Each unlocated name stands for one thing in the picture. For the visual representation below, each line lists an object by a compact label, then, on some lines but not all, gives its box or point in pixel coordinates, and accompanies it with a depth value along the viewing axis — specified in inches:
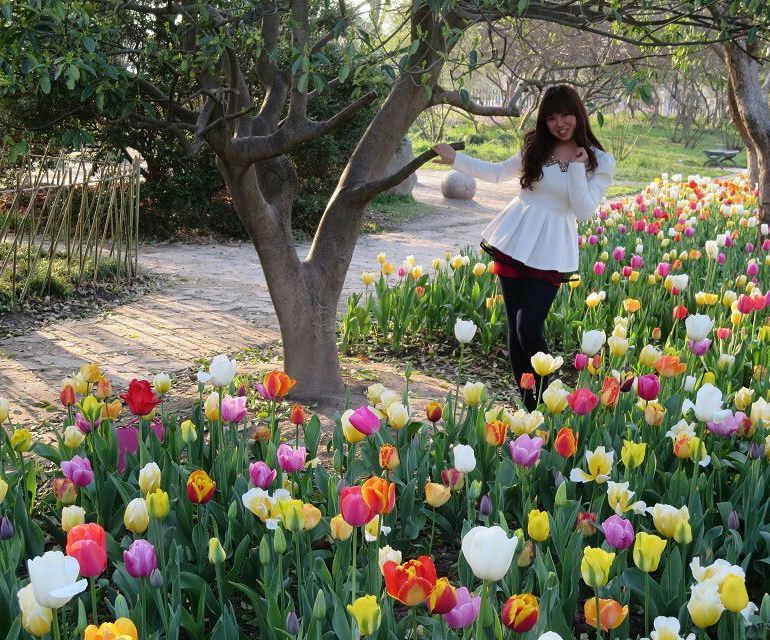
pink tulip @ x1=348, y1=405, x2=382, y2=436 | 82.8
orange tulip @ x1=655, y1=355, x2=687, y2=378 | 113.5
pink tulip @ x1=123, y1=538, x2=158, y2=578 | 65.2
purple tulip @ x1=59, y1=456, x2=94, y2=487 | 85.8
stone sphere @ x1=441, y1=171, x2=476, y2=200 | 571.8
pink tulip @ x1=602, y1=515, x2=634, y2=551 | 69.6
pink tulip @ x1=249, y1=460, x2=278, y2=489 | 80.7
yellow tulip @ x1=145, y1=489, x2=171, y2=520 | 73.5
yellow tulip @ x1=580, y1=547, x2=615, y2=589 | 60.6
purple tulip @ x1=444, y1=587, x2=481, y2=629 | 57.5
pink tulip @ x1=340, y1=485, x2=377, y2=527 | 64.7
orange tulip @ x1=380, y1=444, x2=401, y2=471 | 86.4
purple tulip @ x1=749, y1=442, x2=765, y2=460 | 97.0
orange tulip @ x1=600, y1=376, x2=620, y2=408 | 107.7
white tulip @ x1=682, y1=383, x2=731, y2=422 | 94.0
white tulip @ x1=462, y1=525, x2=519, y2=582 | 55.3
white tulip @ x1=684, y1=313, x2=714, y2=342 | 120.7
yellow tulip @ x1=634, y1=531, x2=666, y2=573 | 63.4
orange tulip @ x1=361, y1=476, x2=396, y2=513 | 64.9
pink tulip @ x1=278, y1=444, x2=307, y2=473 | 85.3
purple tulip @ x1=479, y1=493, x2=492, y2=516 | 83.0
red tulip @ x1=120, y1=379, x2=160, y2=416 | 97.0
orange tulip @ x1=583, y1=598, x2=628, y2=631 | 61.5
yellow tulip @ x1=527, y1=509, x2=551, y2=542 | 71.8
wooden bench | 883.4
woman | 148.3
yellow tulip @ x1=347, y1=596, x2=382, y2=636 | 56.1
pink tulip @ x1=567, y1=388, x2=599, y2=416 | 100.8
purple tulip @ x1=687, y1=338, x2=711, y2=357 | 124.6
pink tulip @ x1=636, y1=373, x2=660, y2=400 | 100.5
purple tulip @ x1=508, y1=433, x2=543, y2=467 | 88.0
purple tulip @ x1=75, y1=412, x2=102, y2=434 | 102.8
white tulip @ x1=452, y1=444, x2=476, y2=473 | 82.4
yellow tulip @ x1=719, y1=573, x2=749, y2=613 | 56.6
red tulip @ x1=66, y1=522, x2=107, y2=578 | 57.9
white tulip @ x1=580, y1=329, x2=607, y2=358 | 119.0
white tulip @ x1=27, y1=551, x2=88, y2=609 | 51.9
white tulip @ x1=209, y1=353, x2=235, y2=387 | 96.8
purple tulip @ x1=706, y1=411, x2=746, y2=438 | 101.3
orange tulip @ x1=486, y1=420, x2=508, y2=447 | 94.9
